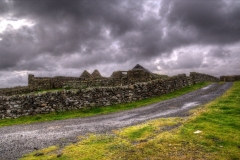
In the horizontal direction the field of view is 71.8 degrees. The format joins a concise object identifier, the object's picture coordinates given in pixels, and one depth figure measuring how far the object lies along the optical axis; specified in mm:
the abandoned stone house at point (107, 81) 23498
